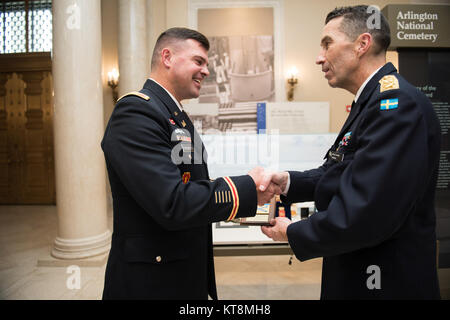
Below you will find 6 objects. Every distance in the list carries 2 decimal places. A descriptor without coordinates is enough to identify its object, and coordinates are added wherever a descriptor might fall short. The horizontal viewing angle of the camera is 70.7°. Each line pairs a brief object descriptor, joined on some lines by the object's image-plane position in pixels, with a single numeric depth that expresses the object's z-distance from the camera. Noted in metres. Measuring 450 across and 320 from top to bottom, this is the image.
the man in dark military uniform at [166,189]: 1.35
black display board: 3.50
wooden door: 9.29
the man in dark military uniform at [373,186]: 1.22
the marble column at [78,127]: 4.52
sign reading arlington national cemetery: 3.38
